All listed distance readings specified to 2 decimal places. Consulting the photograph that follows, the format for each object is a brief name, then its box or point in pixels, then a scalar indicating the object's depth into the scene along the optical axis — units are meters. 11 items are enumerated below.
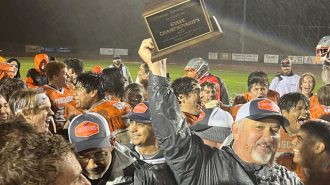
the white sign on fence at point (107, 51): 26.80
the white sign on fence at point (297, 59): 22.25
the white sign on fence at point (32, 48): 25.59
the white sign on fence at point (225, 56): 24.38
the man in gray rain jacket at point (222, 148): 2.56
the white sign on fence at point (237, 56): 24.12
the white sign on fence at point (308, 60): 22.08
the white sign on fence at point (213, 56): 24.58
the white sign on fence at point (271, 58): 23.30
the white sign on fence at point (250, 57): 24.03
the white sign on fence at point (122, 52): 26.59
